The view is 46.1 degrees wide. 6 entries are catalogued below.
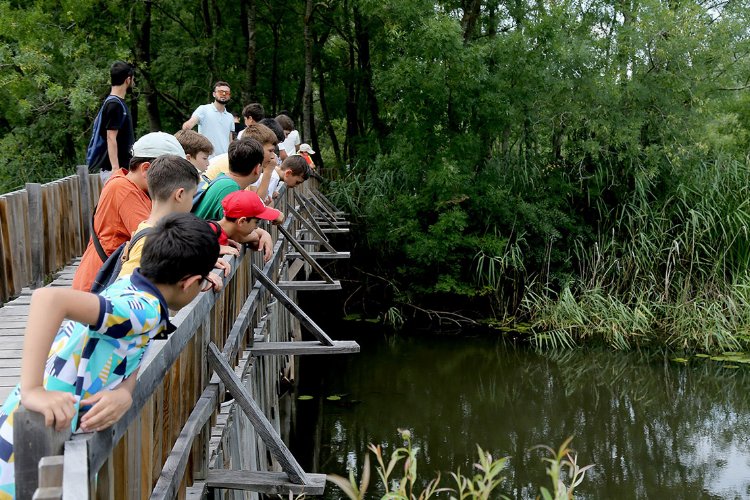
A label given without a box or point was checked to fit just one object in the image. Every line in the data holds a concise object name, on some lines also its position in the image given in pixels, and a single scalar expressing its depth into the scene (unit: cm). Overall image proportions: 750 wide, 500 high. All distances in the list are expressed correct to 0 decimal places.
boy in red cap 473
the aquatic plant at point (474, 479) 256
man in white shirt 948
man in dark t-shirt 690
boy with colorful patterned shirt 208
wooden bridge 205
